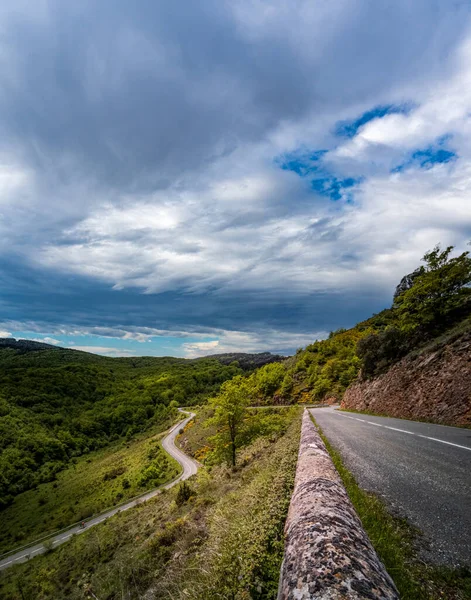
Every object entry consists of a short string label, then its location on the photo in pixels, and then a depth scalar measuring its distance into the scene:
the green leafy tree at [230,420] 25.33
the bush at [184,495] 17.97
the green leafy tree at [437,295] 21.58
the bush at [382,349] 25.36
